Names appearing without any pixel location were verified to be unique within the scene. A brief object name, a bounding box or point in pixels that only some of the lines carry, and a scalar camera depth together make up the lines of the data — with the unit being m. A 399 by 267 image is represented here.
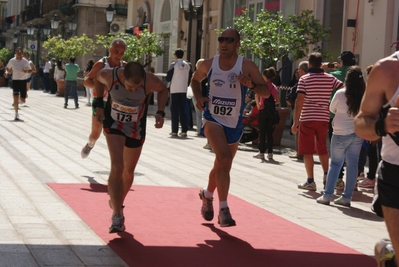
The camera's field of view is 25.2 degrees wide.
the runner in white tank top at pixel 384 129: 4.75
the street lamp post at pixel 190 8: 25.72
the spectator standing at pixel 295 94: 14.01
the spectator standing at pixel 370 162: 12.16
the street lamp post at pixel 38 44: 54.00
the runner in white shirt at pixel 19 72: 22.89
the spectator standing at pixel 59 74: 39.47
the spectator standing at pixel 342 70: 11.55
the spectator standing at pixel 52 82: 45.00
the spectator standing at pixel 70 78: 30.56
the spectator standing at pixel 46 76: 46.36
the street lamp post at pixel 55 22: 51.59
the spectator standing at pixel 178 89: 19.80
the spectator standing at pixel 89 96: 33.28
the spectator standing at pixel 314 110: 11.58
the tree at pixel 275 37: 19.47
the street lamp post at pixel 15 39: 78.06
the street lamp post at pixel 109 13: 43.66
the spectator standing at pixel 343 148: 10.26
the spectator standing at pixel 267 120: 15.54
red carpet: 6.95
